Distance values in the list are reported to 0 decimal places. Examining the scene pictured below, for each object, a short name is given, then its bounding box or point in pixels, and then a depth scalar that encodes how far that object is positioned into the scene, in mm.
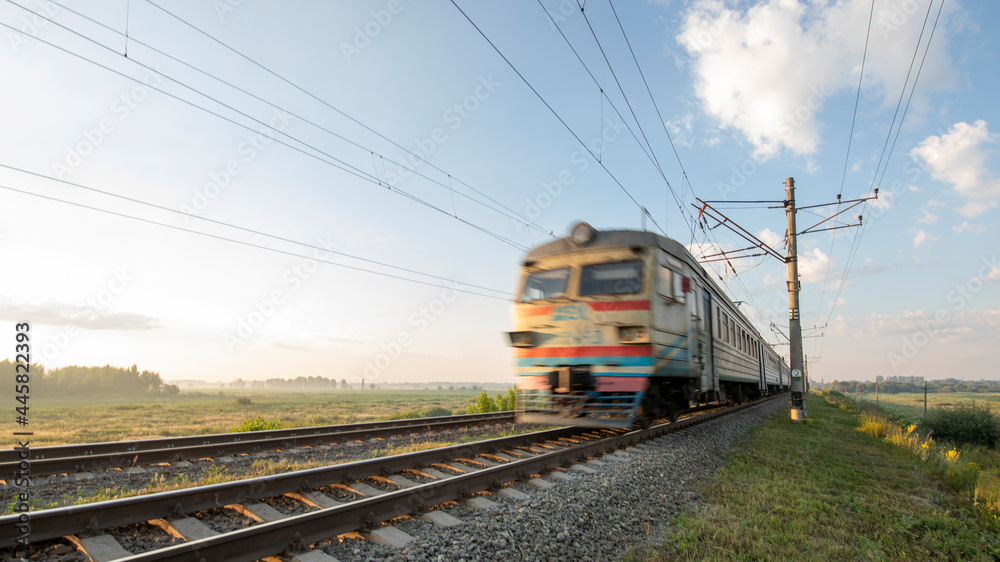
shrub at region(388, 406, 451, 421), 16281
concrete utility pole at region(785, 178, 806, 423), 15297
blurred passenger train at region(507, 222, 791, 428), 7836
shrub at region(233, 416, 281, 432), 10344
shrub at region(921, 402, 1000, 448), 13930
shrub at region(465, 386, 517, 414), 17453
